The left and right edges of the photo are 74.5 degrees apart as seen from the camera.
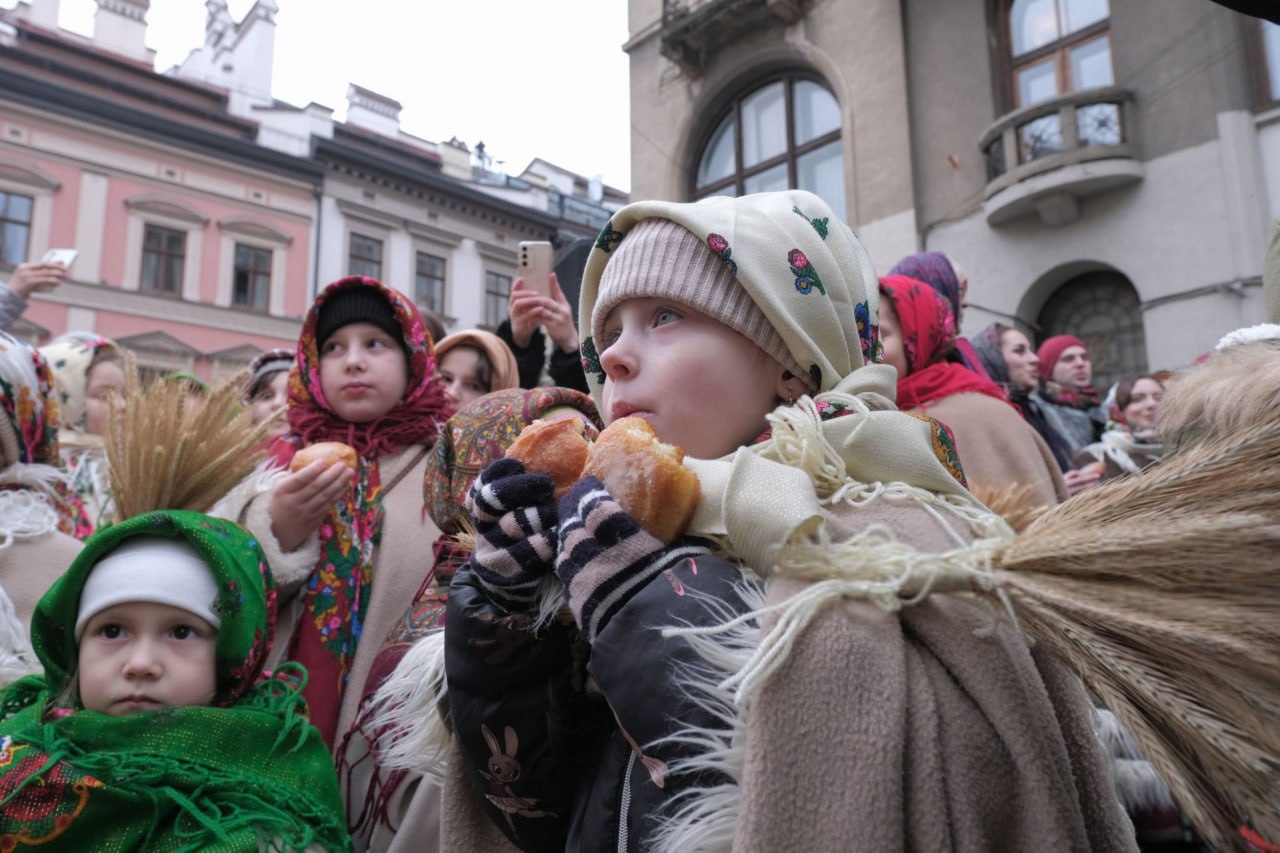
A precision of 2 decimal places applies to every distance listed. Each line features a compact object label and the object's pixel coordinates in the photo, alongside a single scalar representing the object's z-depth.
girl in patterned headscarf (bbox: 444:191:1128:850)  0.79
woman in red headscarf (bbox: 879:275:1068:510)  2.62
